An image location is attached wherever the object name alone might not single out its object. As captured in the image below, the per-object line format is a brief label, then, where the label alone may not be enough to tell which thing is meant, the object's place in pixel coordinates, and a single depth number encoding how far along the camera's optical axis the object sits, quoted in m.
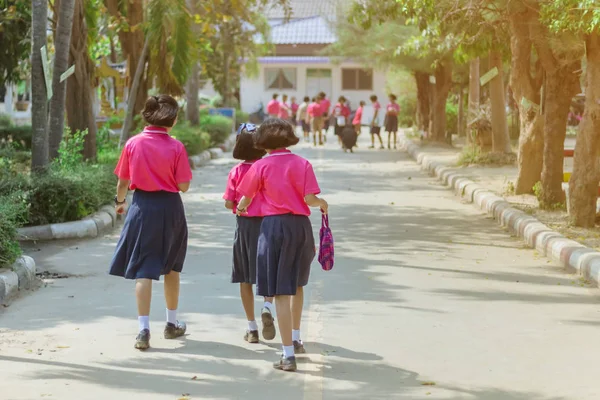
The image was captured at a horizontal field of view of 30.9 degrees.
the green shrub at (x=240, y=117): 44.36
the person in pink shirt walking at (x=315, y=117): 35.19
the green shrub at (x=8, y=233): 9.23
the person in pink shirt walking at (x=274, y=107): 40.28
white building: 56.59
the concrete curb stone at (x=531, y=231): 10.25
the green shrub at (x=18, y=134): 24.32
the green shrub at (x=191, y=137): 24.83
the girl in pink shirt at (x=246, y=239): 7.13
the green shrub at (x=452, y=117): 36.31
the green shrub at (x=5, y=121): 26.75
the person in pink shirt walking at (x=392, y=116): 33.50
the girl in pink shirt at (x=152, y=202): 7.25
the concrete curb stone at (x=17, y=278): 8.74
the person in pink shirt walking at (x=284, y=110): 40.96
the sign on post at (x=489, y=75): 18.96
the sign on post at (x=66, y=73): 13.95
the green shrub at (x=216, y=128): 31.65
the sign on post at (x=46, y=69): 12.73
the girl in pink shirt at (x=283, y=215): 6.65
